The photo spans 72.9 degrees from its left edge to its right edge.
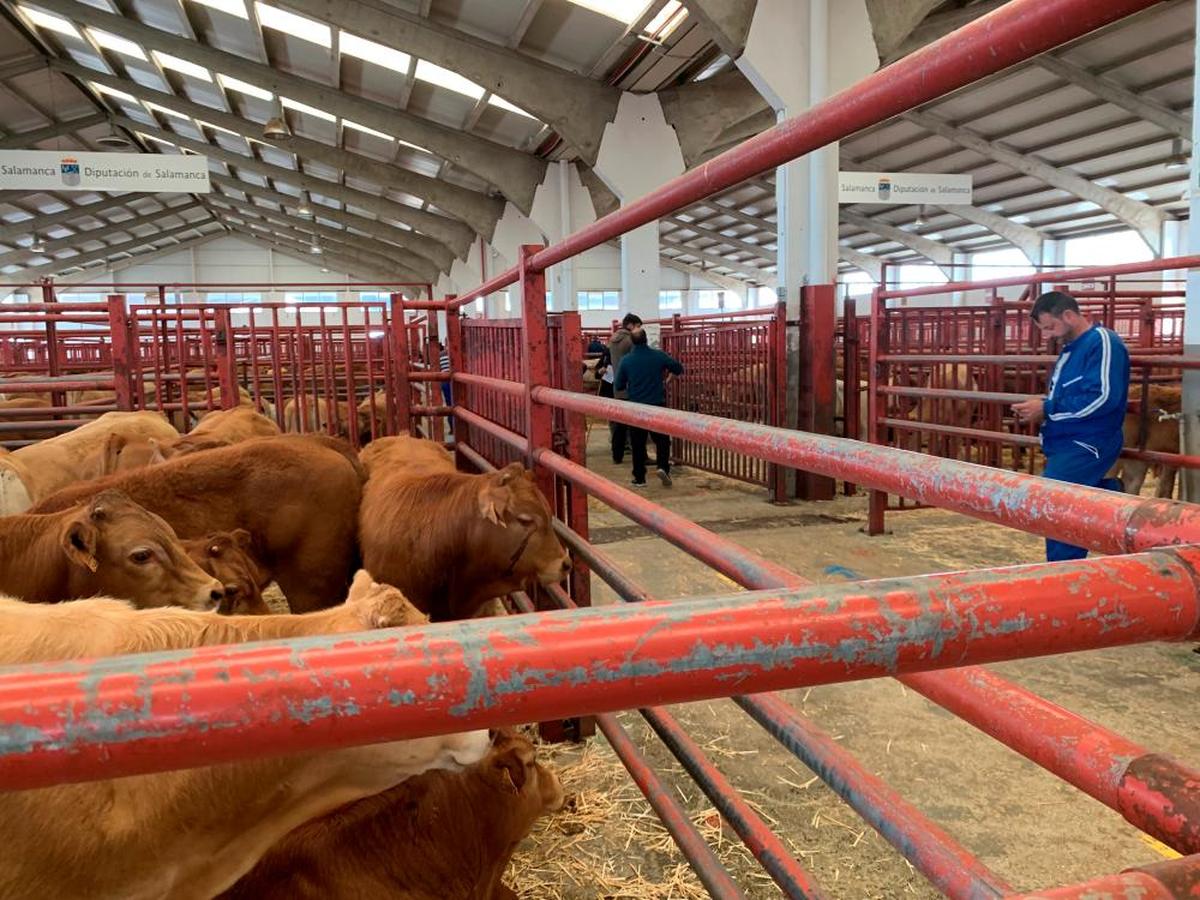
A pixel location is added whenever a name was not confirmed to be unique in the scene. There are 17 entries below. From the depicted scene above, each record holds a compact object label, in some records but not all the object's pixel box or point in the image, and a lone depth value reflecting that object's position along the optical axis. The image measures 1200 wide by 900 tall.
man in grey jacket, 8.80
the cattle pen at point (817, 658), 0.59
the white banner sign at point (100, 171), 11.42
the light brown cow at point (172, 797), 1.42
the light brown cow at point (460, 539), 3.22
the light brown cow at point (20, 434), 7.17
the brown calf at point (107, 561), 2.83
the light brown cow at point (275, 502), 3.58
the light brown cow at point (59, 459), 4.51
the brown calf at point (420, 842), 1.89
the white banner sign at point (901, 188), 10.15
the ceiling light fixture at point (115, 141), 21.10
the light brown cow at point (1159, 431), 5.71
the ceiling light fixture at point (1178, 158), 15.20
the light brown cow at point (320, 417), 6.97
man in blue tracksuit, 4.03
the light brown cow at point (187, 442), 4.59
